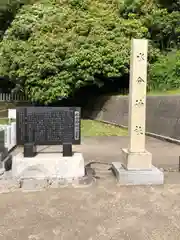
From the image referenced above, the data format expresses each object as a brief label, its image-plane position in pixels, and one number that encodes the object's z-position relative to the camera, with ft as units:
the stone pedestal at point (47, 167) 14.28
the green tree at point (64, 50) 39.34
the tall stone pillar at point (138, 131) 14.21
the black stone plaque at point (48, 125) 14.75
